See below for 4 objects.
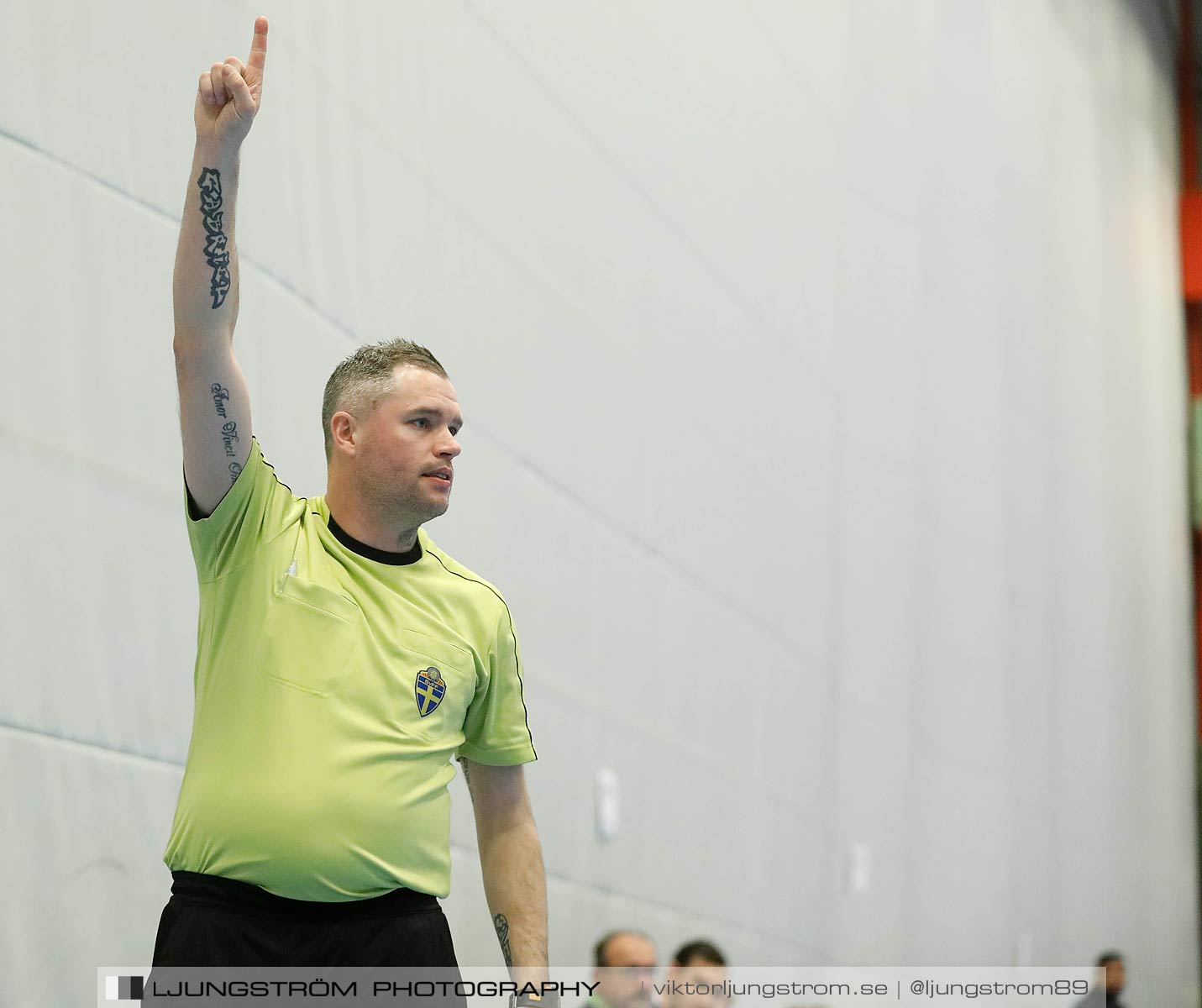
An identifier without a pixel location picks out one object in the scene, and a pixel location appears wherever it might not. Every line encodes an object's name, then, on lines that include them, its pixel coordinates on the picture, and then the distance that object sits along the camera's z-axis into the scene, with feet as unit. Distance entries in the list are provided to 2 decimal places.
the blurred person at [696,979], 29.17
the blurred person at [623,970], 30.66
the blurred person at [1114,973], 64.13
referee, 12.51
